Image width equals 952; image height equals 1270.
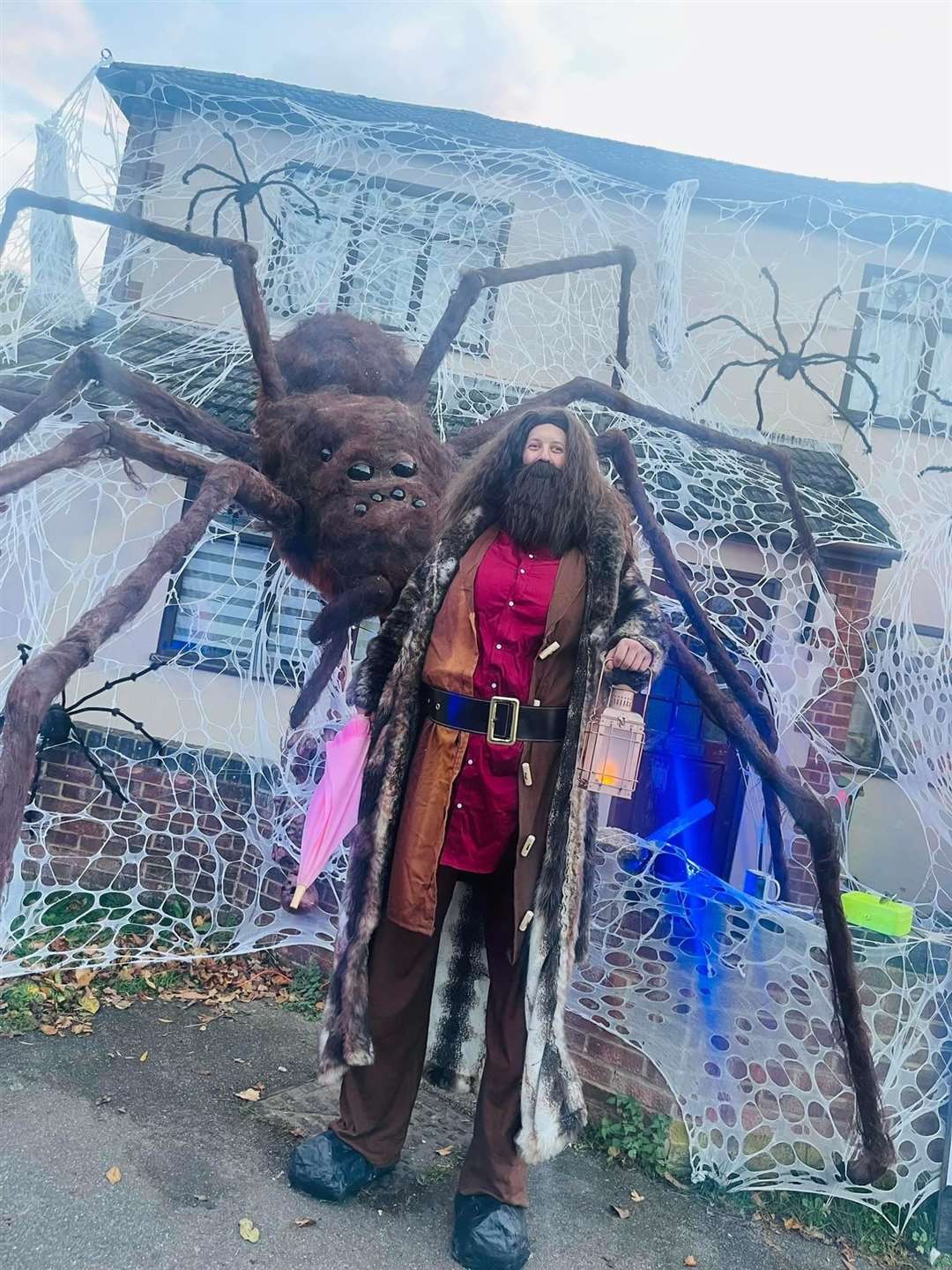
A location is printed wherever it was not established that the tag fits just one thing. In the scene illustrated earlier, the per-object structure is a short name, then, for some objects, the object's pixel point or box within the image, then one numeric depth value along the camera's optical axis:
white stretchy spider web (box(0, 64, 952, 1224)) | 2.92
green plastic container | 3.10
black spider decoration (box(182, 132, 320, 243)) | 3.26
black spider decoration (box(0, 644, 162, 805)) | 3.29
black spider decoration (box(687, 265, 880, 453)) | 3.32
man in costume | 2.25
